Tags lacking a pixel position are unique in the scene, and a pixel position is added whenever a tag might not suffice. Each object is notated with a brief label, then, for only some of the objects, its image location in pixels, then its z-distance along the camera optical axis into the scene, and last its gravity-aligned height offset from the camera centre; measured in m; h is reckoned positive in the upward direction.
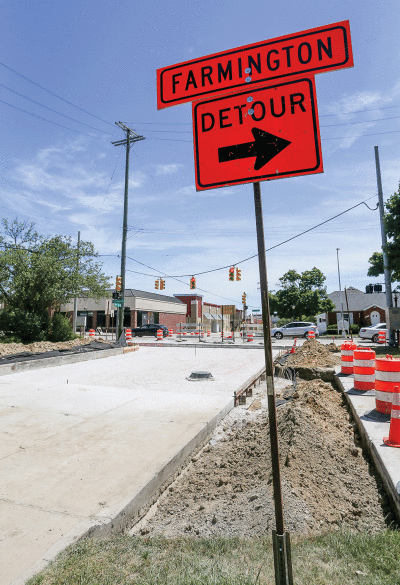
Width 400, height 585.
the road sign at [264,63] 2.39 +1.91
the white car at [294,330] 34.88 +0.17
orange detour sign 2.29 +1.33
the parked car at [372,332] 29.70 -0.17
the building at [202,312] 62.90 +4.06
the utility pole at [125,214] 21.53 +7.53
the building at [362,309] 54.75 +3.38
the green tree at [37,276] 18.03 +3.17
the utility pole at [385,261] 19.19 +3.82
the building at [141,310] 48.31 +3.60
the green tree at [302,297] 56.78 +5.56
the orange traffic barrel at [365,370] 7.65 -0.87
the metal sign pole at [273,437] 2.02 -0.65
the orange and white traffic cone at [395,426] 4.28 -1.16
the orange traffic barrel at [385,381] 5.70 -0.83
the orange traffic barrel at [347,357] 9.79 -0.74
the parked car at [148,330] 41.66 +0.49
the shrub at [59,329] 19.04 +0.38
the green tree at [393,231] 19.80 +5.78
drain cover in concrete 10.34 -1.24
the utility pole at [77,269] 20.57 +3.77
